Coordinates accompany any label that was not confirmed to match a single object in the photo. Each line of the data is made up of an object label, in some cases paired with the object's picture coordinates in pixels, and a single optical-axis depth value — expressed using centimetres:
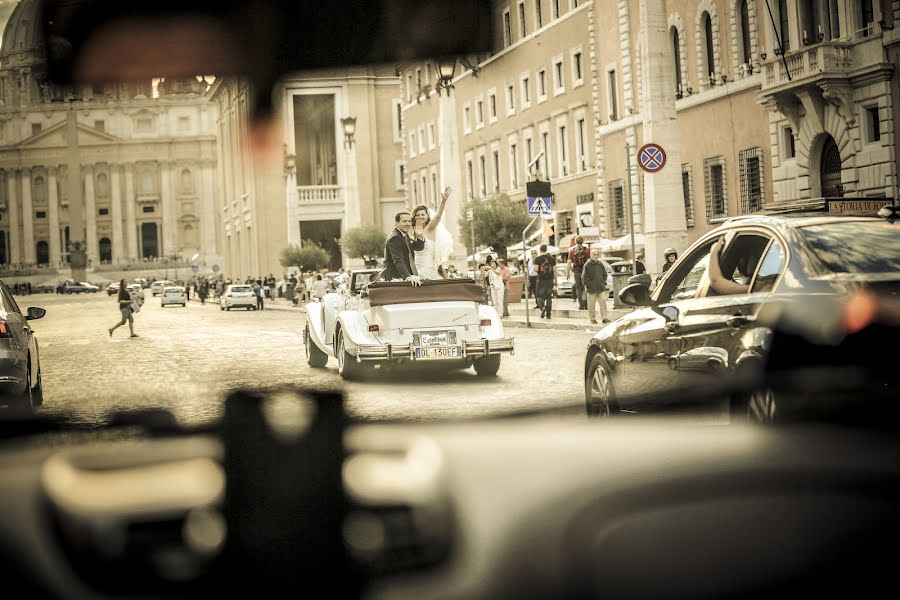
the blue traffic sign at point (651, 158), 2203
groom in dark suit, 817
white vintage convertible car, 972
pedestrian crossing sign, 2566
